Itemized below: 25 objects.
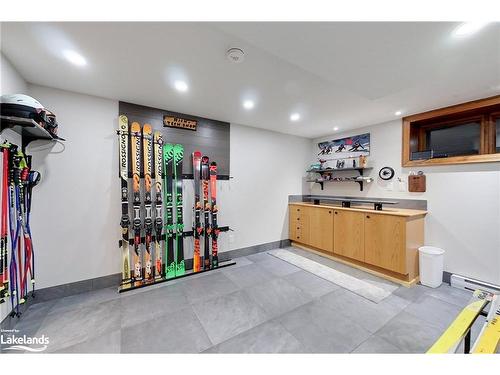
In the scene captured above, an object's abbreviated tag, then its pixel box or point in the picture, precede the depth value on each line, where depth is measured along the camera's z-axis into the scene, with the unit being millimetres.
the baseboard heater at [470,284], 2470
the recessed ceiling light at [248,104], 2738
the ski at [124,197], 2605
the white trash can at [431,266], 2672
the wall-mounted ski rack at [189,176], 2840
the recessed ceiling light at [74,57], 1690
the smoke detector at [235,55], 1654
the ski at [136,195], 2684
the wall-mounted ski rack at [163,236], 2724
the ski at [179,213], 3027
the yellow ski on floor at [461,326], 1066
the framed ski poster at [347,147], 3818
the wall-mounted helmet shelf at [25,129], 1693
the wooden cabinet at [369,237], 2752
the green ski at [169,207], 2951
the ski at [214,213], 3293
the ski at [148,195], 2770
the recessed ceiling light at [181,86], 2240
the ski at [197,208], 3170
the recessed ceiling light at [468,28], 1329
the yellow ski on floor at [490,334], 1221
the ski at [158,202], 2854
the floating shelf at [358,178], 3738
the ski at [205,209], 3252
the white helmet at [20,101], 1605
